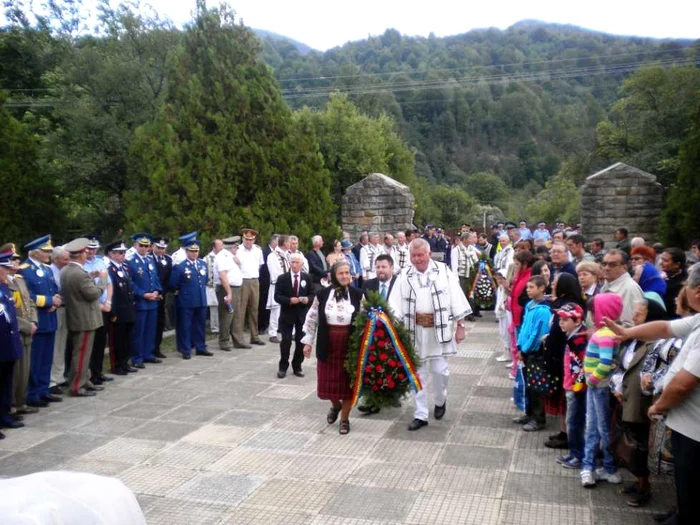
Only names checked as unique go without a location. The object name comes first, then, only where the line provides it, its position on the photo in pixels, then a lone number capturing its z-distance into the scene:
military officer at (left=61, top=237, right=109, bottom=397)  8.42
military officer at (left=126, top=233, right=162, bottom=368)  9.95
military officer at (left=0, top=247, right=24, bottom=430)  6.96
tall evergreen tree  12.68
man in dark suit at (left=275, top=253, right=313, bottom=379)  9.23
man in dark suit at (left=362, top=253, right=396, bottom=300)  8.34
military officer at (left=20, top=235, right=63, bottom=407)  7.98
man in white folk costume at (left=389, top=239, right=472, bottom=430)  7.04
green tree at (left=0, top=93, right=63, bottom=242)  12.53
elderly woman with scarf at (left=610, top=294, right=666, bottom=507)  4.84
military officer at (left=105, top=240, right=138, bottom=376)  9.42
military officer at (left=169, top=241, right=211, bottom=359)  10.59
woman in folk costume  6.92
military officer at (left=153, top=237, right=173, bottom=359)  10.62
